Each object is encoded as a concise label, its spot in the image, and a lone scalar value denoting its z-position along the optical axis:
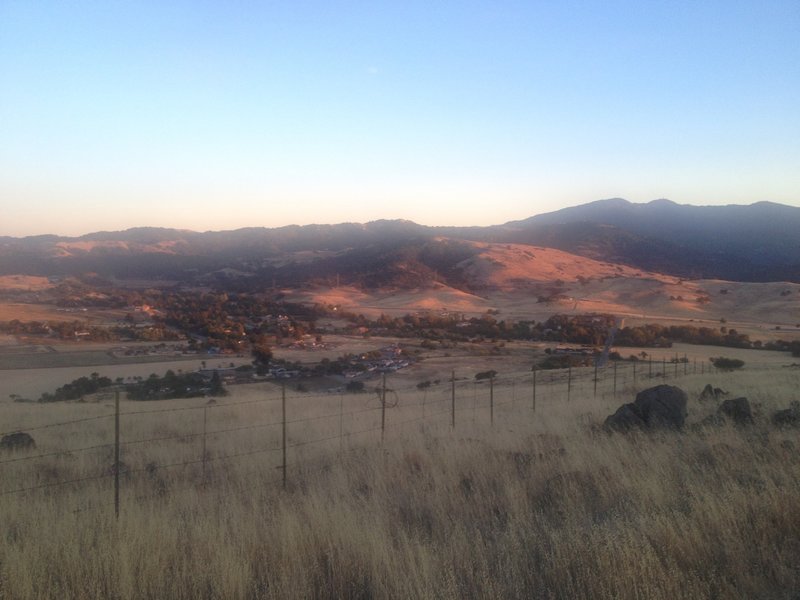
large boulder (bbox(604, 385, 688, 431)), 11.57
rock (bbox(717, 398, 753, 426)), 11.28
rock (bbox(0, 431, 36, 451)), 11.91
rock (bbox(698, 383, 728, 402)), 15.60
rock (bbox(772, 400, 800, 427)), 10.56
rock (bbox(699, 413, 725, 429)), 10.73
